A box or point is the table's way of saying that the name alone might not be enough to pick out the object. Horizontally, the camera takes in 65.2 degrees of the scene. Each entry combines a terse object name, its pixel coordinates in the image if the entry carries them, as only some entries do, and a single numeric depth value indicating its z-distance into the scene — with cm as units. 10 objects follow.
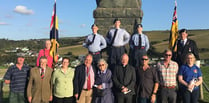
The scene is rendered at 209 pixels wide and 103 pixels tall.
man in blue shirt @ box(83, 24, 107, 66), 437
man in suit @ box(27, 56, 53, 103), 364
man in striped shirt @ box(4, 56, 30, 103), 377
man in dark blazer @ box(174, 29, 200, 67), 426
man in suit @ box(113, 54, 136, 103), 367
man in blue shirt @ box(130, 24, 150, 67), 434
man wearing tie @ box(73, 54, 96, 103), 375
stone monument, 509
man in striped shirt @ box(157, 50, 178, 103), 368
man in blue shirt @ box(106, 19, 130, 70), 442
